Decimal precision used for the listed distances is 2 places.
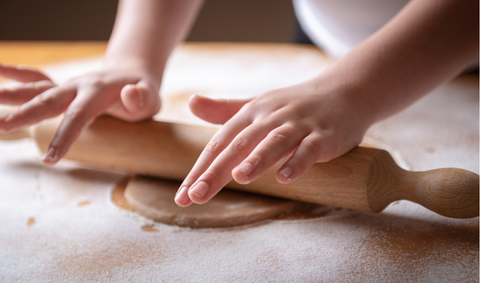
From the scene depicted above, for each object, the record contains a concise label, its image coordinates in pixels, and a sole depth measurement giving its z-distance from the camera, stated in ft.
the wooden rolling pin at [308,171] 1.63
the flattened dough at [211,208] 1.82
